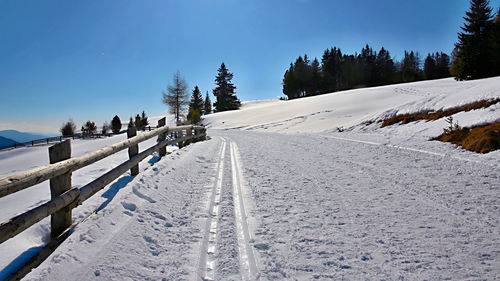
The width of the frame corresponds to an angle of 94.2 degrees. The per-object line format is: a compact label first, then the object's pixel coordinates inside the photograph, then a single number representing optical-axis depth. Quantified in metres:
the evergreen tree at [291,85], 79.69
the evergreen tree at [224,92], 76.56
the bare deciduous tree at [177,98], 44.00
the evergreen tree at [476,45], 29.31
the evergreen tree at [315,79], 76.12
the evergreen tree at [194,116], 51.28
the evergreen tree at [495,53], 28.95
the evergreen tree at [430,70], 71.43
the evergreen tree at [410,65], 68.94
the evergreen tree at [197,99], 77.80
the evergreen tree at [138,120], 81.66
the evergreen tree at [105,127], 83.51
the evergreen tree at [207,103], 96.12
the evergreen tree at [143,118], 85.94
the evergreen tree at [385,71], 73.56
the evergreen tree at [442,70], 70.00
